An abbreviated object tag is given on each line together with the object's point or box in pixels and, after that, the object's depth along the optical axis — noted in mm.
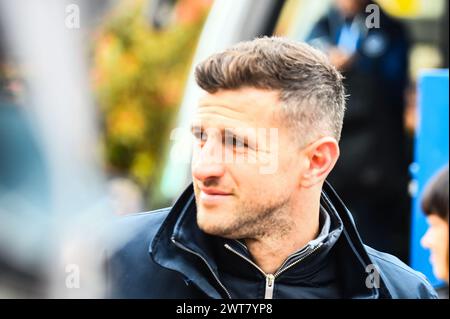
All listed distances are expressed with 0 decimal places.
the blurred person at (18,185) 4613
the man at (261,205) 3590
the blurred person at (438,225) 4676
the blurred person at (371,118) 5266
